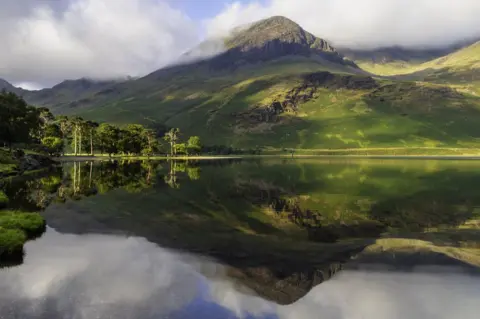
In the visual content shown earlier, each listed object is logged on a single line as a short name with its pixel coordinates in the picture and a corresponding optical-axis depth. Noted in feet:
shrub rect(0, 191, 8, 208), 172.22
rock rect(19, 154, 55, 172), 413.08
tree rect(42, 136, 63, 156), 632.26
